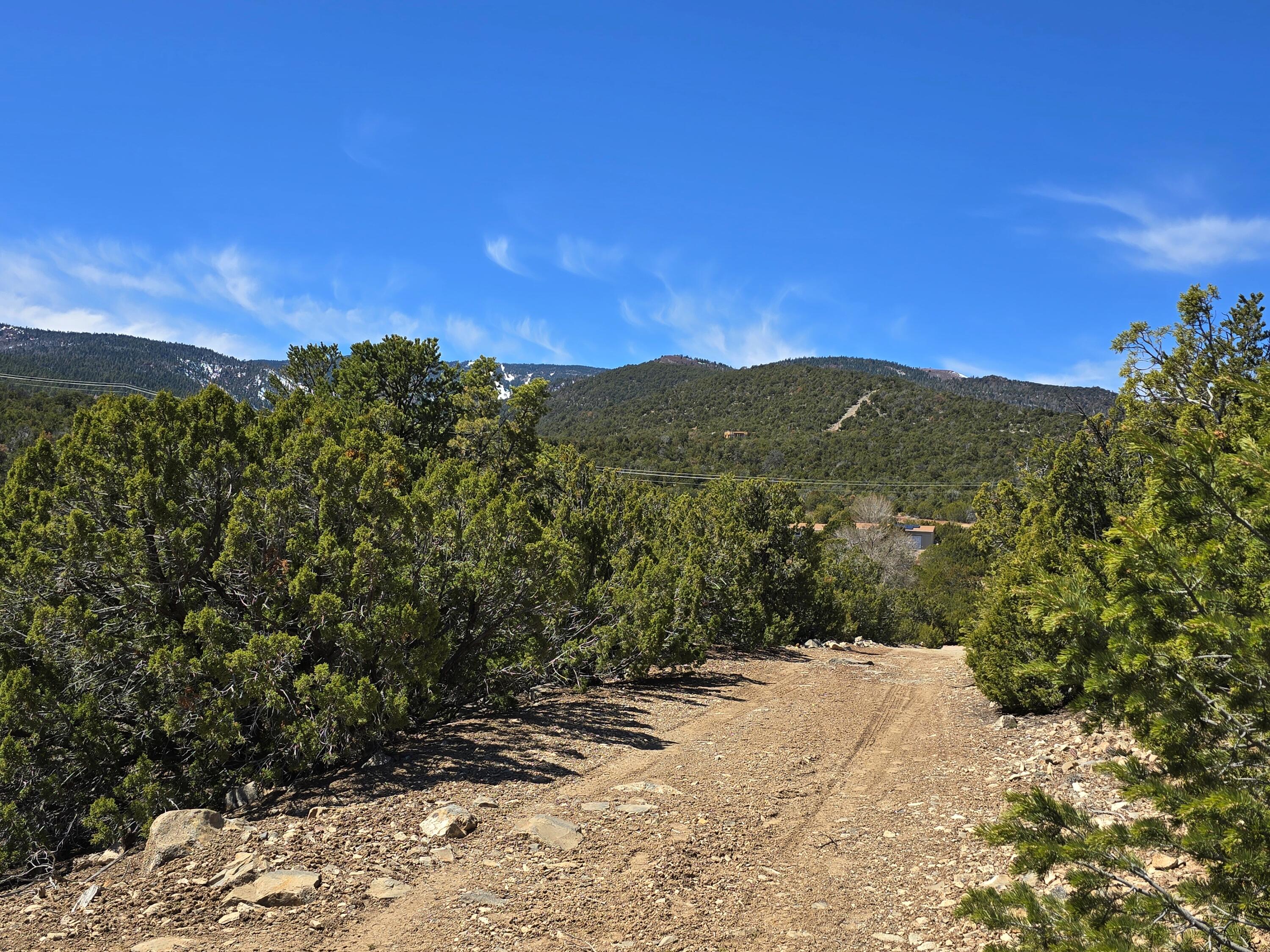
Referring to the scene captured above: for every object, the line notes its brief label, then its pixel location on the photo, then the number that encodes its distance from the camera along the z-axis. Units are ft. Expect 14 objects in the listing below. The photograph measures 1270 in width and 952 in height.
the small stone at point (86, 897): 15.14
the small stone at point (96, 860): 17.85
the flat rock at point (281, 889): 14.61
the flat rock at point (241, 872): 15.28
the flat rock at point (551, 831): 17.71
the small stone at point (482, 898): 14.85
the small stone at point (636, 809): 19.77
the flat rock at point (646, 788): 21.53
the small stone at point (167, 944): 13.05
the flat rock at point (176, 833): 16.40
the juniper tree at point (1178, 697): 8.05
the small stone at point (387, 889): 15.14
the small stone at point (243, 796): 19.94
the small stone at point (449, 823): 17.92
